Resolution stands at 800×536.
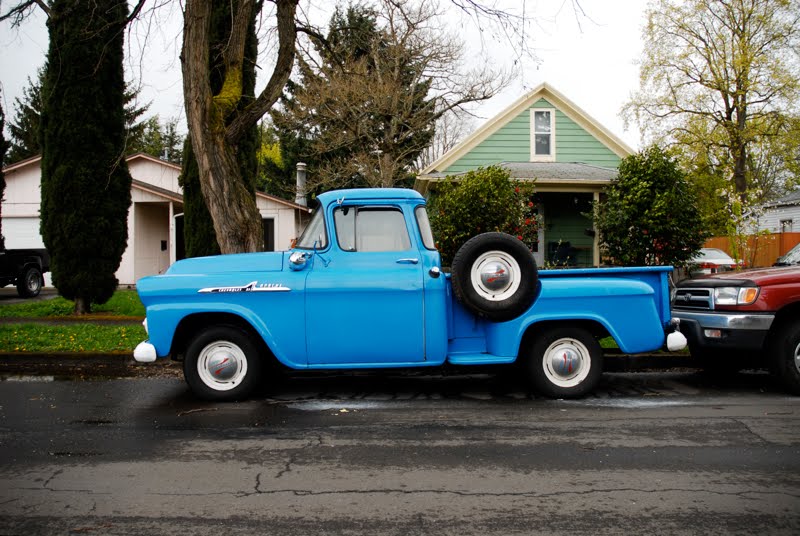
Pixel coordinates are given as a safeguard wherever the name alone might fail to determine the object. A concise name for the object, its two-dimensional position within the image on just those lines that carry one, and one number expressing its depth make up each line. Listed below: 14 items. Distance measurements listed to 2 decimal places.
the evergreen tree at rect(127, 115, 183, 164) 62.34
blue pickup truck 6.47
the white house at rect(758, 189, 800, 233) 35.03
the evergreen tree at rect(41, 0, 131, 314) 13.51
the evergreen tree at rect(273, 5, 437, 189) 25.23
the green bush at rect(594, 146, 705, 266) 12.99
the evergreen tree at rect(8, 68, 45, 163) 47.25
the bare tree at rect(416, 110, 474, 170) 40.08
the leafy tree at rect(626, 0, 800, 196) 30.42
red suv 6.93
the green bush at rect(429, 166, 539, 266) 13.03
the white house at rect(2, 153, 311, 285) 23.23
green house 20.30
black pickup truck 18.42
